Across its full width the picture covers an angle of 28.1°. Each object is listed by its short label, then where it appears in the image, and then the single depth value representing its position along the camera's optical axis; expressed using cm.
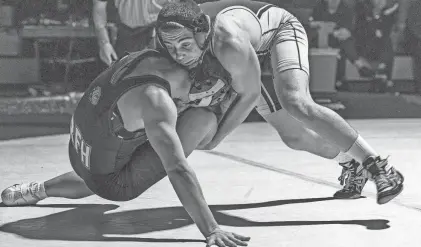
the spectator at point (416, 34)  1170
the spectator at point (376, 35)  1148
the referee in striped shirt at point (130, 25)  610
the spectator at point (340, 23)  1109
